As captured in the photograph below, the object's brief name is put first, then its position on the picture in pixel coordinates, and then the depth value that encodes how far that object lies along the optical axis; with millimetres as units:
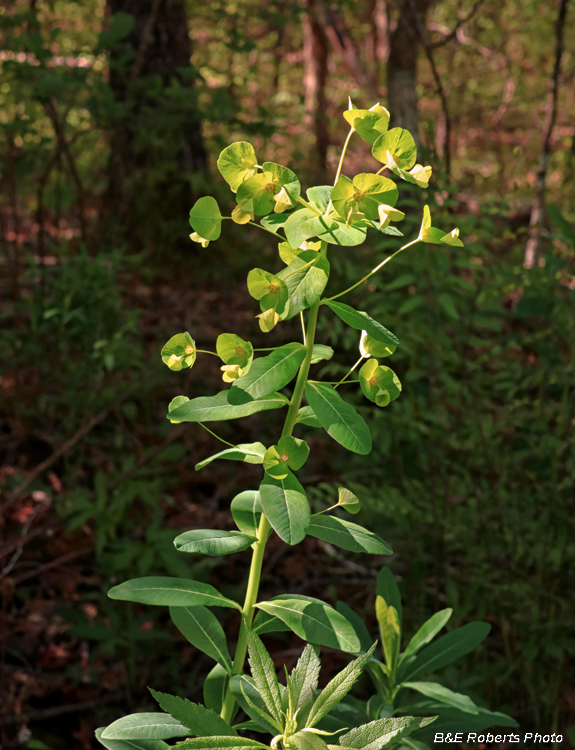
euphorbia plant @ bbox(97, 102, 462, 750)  836
